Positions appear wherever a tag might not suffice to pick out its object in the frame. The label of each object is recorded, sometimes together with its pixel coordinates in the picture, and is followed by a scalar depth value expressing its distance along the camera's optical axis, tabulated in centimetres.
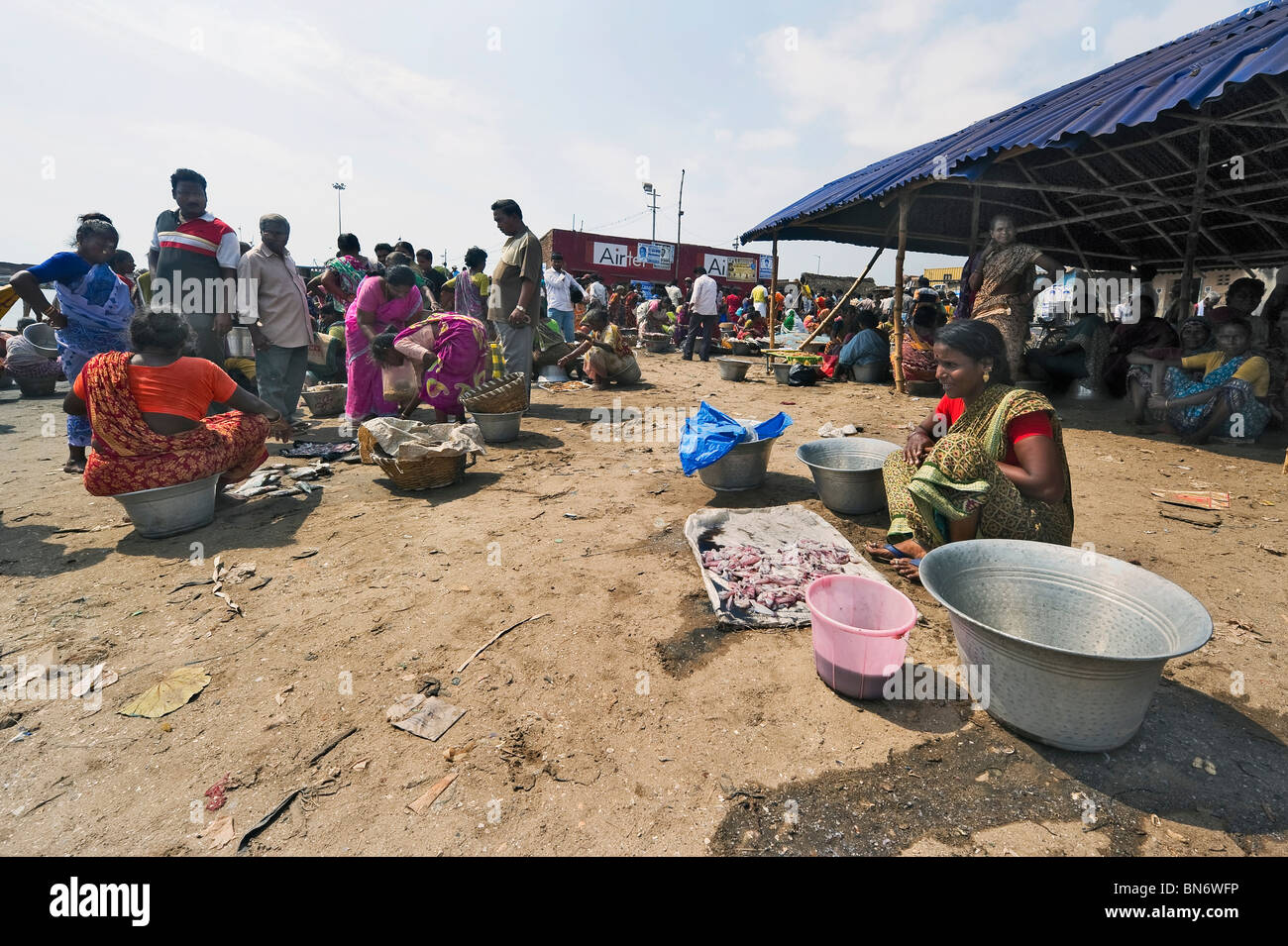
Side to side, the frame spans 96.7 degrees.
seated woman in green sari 246
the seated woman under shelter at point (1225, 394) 502
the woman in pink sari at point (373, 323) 525
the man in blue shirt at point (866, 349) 908
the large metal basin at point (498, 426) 557
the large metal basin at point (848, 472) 364
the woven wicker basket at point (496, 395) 538
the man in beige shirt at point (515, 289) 582
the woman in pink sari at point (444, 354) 505
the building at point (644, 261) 2572
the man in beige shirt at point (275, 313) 516
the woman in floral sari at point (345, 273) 686
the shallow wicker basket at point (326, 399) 671
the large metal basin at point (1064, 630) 169
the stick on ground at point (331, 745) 191
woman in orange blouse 331
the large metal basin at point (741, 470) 403
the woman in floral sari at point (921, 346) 762
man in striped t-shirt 484
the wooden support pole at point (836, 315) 1022
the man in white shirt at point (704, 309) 1146
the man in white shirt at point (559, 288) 961
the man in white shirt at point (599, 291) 1448
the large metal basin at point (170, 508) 341
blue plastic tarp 384
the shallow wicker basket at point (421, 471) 420
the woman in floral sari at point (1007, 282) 593
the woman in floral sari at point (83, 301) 409
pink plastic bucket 204
